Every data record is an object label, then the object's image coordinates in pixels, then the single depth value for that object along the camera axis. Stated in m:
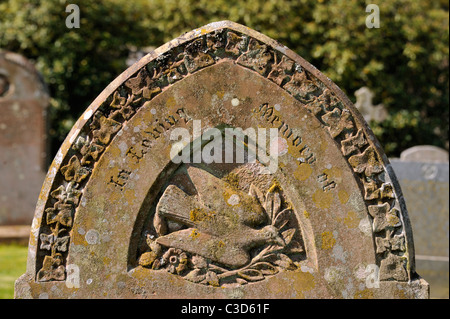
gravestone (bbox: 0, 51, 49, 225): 8.41
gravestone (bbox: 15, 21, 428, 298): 3.34
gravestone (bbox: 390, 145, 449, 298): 6.71
